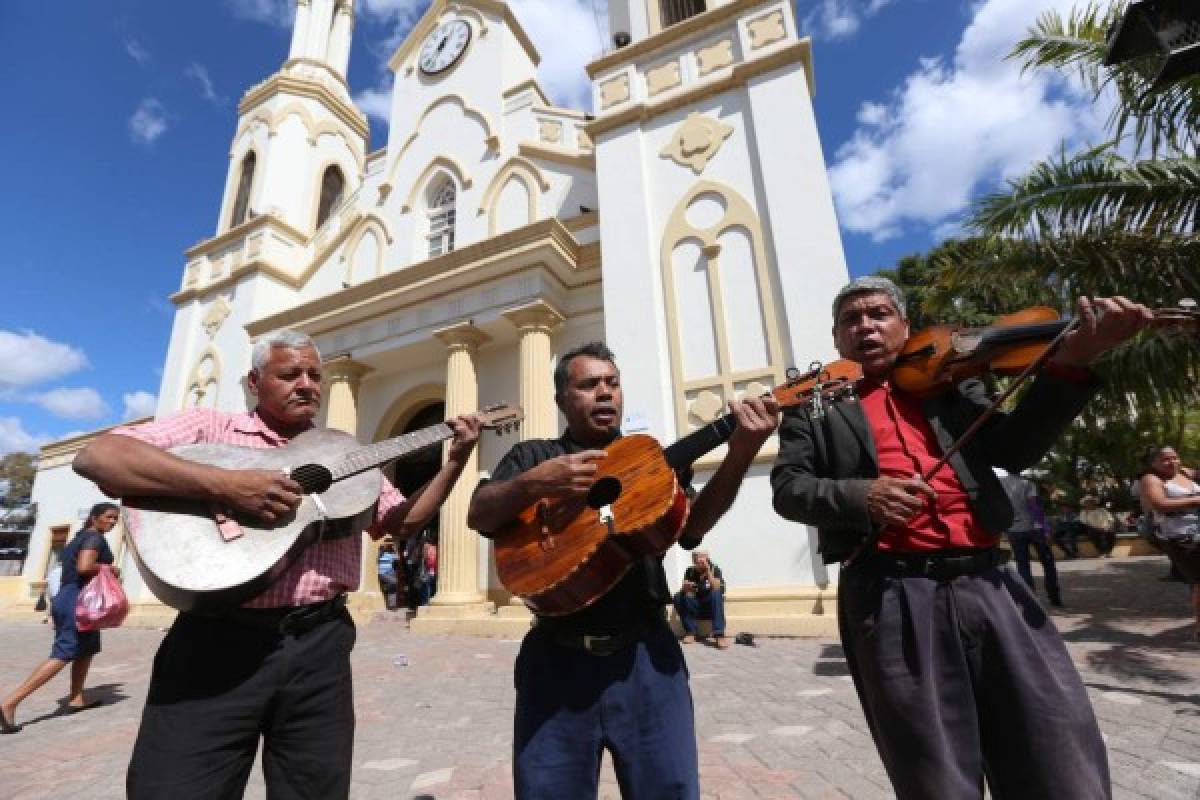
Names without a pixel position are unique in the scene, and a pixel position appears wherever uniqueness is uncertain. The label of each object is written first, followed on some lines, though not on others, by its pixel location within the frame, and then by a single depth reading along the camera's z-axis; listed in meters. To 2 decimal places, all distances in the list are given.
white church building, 8.15
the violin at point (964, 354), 1.62
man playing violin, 1.33
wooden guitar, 1.54
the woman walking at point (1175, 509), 4.60
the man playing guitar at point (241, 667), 1.46
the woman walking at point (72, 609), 4.72
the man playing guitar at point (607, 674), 1.45
